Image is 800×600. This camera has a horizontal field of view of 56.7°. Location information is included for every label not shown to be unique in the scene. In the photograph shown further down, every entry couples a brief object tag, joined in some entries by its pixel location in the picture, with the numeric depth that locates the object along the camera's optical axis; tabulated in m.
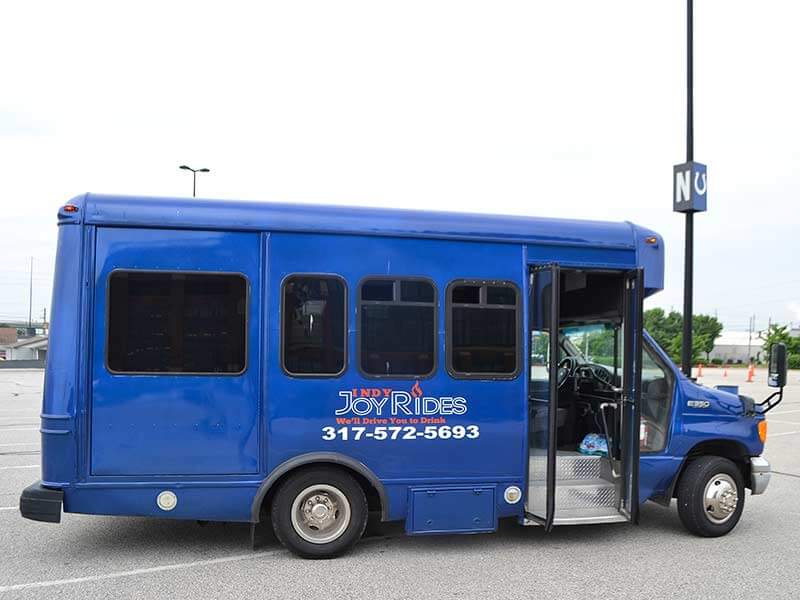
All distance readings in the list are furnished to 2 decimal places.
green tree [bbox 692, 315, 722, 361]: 96.47
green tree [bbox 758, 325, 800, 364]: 56.19
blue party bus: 5.26
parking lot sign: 10.54
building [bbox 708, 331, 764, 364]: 117.47
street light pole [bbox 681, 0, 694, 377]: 10.52
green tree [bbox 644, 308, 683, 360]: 93.19
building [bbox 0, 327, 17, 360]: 84.91
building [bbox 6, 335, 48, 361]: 74.44
